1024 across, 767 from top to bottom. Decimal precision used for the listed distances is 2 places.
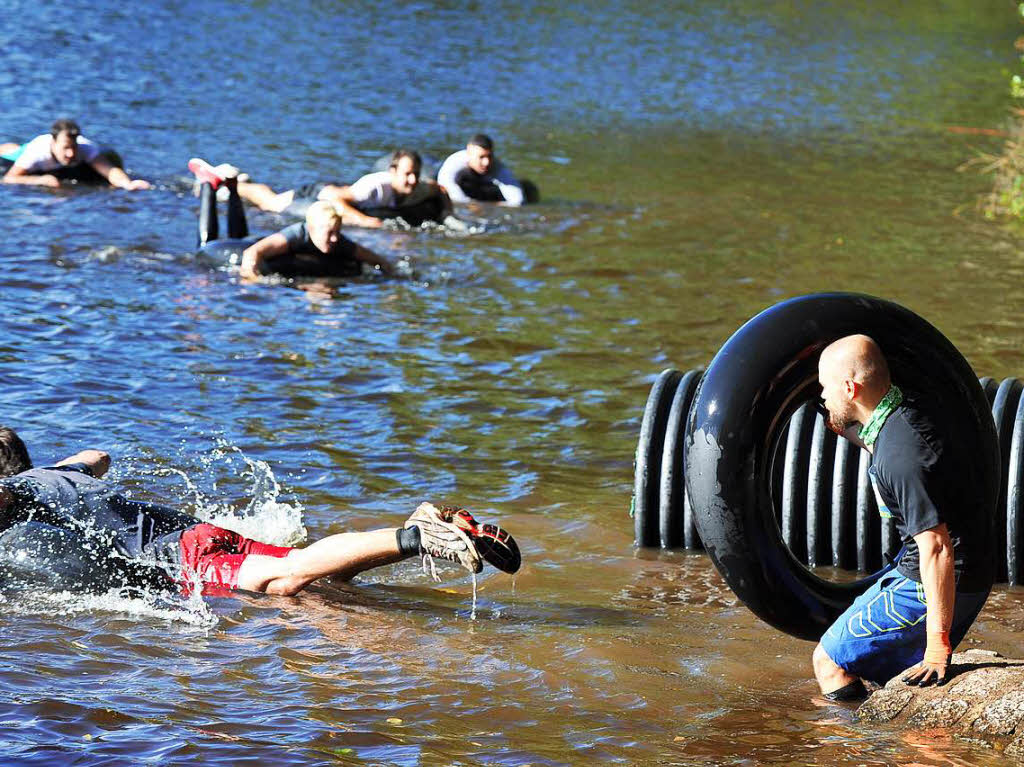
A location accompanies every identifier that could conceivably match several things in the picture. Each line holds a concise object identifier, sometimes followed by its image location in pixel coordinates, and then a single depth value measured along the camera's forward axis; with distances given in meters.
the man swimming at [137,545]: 13.00
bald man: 10.12
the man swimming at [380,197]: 31.78
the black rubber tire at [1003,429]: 14.15
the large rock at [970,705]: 10.27
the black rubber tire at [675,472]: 14.92
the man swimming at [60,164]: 33.72
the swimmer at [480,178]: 34.94
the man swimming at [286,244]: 26.80
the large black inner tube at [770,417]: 11.02
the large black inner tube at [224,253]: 27.39
